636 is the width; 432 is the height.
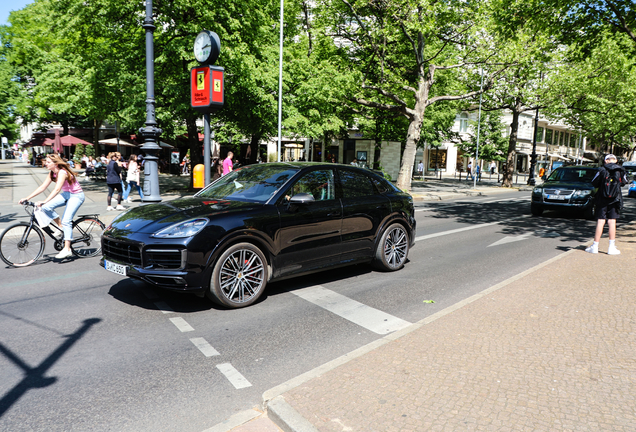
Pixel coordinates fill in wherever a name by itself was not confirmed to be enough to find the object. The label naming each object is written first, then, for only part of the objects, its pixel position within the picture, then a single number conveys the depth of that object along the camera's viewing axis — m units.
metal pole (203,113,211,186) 11.20
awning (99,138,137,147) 34.63
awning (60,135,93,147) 37.50
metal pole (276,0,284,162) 18.31
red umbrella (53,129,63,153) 25.84
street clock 11.26
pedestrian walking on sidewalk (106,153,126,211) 13.91
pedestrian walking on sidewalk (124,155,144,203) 17.25
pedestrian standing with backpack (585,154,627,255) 8.49
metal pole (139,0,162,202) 11.84
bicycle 7.09
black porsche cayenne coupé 4.96
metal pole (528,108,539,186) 37.99
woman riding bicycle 7.32
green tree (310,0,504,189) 20.78
